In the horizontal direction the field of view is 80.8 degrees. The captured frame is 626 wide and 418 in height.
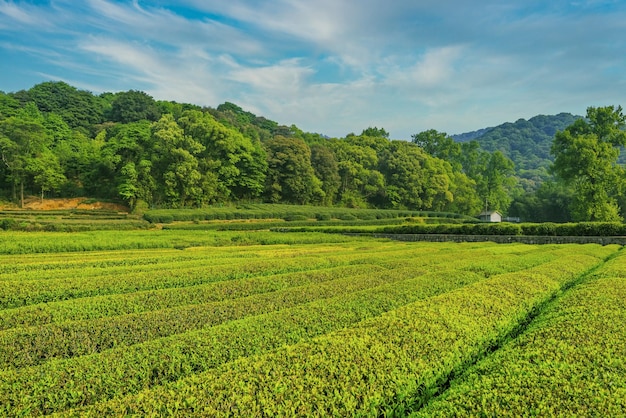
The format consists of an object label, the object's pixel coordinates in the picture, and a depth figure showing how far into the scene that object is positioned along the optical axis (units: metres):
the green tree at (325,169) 61.94
